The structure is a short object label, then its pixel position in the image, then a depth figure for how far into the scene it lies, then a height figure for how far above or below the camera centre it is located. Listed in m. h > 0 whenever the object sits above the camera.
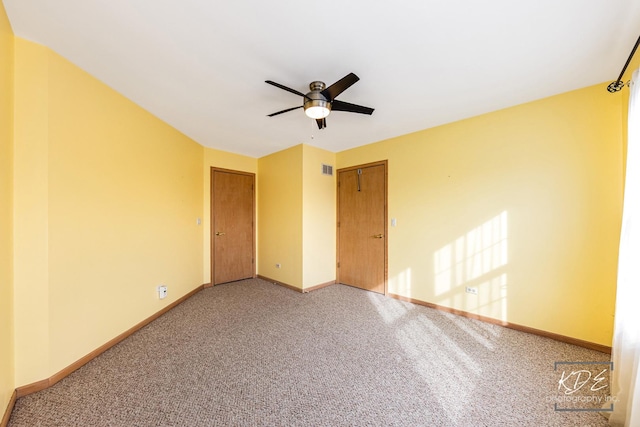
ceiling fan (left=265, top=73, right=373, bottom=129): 1.86 +0.97
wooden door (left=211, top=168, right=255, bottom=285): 4.20 -0.23
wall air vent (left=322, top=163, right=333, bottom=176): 4.20 +0.80
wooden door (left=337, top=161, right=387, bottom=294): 3.78 -0.24
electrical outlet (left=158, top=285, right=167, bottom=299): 2.91 -0.98
